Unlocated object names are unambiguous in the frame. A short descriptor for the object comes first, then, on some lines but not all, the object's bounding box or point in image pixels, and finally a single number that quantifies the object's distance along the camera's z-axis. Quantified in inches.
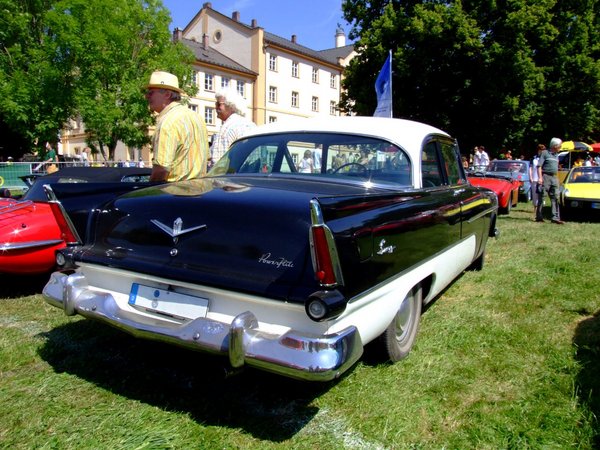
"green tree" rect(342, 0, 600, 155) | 853.8
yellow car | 409.7
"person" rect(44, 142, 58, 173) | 620.9
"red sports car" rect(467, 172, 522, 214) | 426.3
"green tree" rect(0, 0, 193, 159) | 848.9
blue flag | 387.5
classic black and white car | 86.4
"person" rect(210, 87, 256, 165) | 217.6
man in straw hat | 157.9
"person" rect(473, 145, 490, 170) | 745.0
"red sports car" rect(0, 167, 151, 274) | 168.1
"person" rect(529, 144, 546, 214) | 447.8
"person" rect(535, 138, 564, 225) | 399.5
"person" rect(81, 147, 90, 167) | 715.3
